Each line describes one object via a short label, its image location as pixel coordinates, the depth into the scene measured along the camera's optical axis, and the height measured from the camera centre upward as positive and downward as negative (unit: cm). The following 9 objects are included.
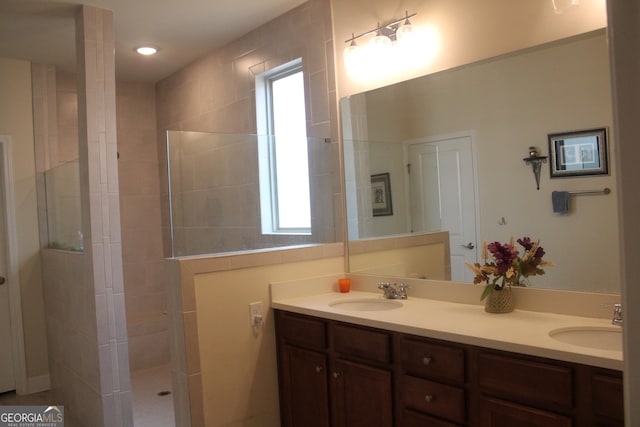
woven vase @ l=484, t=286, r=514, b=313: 214 -42
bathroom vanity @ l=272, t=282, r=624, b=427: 157 -61
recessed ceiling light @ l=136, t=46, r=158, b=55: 390 +134
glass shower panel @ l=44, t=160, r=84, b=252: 338 +14
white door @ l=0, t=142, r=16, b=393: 400 -64
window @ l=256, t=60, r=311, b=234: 307 +20
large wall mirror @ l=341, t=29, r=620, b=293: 195 +23
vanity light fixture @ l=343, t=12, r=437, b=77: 258 +86
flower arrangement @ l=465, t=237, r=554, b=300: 212 -27
